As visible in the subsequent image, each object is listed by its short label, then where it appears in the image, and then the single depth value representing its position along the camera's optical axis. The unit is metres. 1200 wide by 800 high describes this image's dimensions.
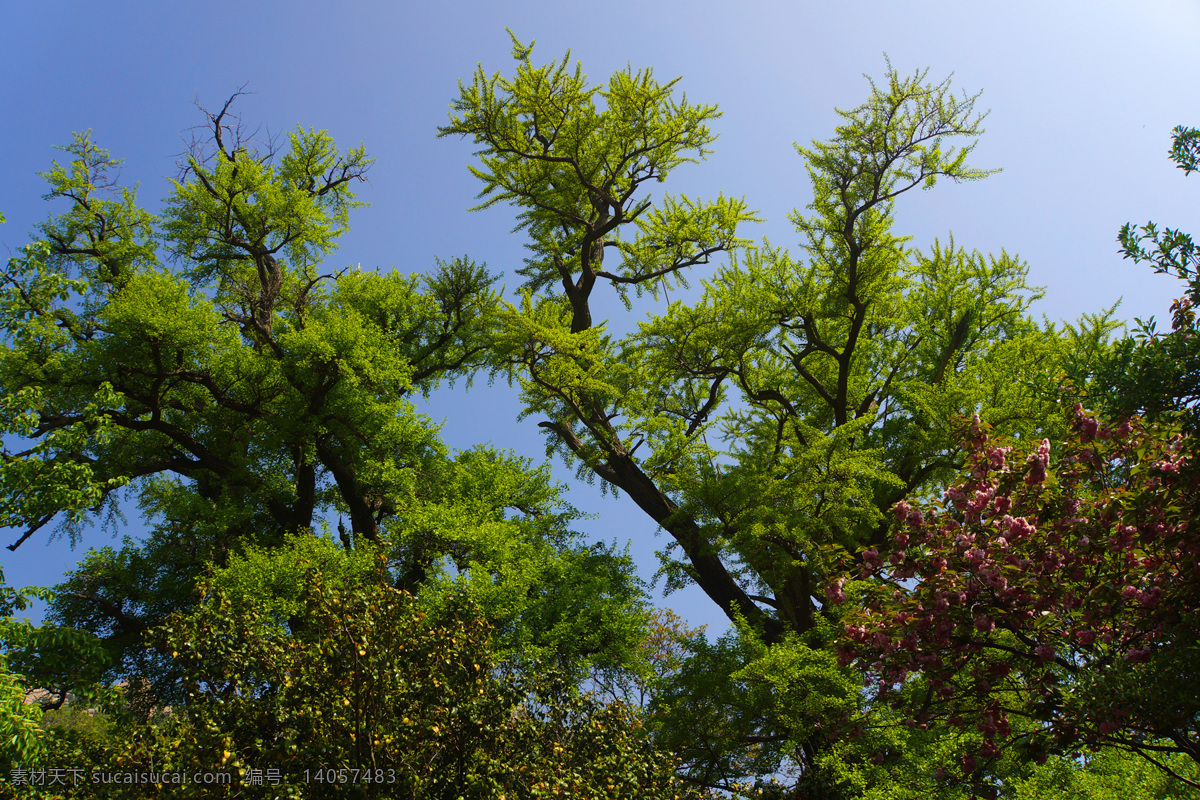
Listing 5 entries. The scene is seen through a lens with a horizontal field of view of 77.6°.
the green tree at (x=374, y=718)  6.30
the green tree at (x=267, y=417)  14.38
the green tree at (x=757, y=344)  12.09
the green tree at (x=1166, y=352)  4.90
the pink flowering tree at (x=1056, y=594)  4.87
